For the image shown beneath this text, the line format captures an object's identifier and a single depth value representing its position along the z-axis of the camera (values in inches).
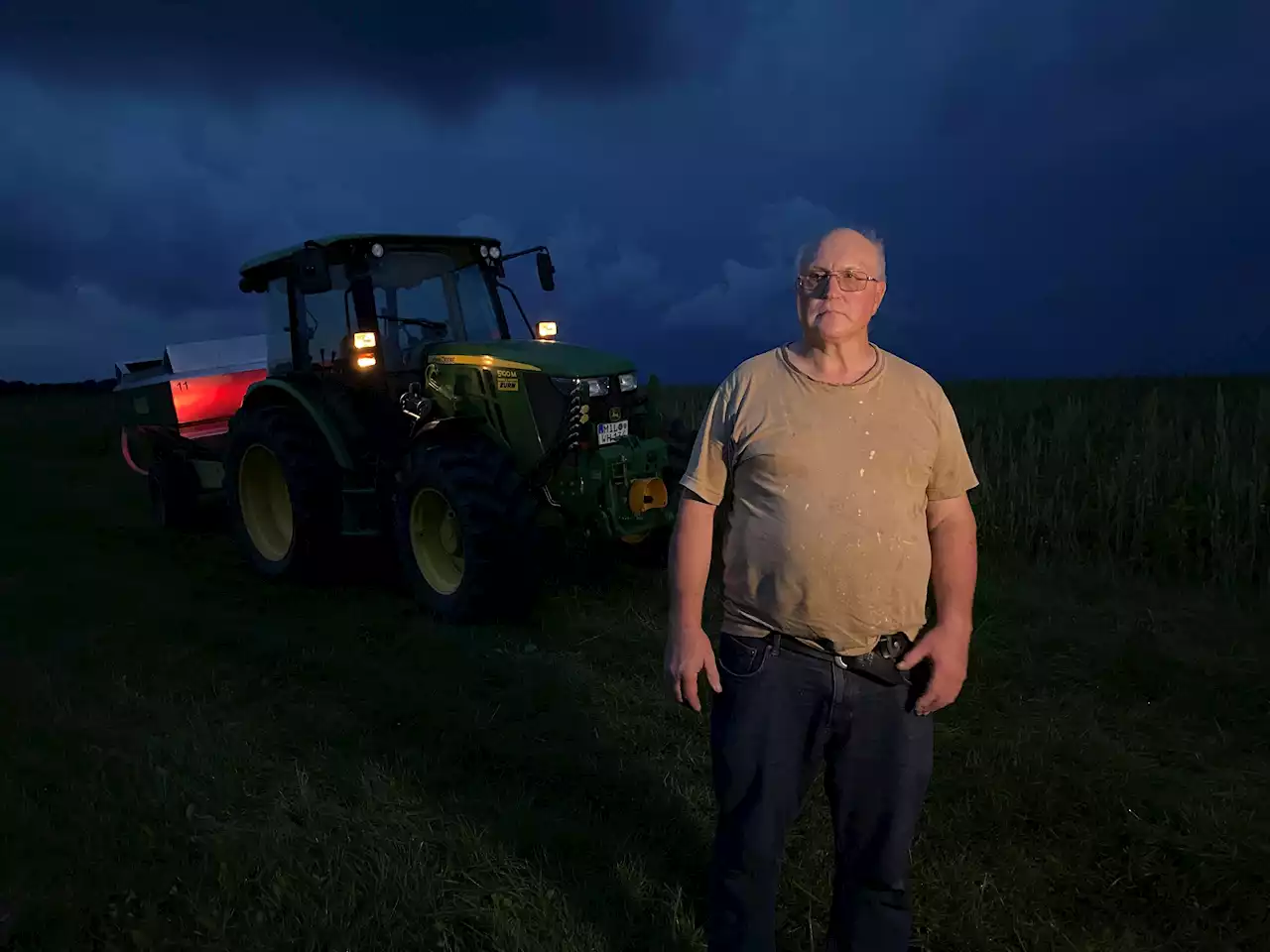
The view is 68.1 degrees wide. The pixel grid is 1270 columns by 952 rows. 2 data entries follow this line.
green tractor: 199.2
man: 73.4
